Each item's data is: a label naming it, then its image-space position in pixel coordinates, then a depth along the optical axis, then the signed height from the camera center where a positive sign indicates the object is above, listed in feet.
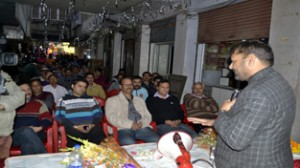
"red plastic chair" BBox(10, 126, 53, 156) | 12.29 -3.98
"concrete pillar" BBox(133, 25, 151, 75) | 32.78 +1.44
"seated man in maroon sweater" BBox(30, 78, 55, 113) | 15.29 -2.32
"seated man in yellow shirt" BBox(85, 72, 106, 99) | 20.89 -2.44
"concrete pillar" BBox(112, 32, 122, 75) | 42.93 +1.02
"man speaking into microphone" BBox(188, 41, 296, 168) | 5.13 -0.98
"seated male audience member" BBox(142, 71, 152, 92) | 23.18 -1.61
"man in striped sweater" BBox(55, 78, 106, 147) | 12.90 -2.91
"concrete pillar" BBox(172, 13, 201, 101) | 22.98 +1.50
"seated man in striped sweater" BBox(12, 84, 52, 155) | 11.75 -3.41
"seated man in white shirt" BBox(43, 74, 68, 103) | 18.75 -2.35
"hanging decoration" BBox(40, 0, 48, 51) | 21.09 +3.56
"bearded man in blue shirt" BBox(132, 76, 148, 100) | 18.94 -2.05
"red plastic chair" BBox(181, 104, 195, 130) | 16.39 -3.68
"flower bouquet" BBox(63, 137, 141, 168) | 6.78 -2.59
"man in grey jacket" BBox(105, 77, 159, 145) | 13.46 -2.98
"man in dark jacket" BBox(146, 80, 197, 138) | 15.21 -2.82
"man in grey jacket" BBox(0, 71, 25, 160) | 9.95 -2.06
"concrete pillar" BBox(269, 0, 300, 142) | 12.96 +1.43
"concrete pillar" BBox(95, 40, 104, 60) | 55.73 +1.70
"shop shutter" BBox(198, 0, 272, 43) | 15.92 +3.03
